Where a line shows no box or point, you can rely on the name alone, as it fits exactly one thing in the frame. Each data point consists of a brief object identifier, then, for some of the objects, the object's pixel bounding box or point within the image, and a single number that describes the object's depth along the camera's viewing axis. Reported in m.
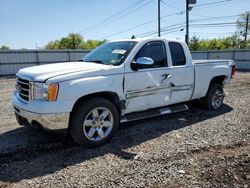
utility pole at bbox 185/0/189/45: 24.55
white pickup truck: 3.84
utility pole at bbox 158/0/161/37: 29.08
